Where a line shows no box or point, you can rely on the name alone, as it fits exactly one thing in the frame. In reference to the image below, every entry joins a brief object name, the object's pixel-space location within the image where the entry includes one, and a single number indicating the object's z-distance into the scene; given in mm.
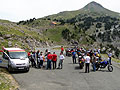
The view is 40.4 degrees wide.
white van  15273
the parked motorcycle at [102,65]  17428
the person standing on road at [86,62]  16469
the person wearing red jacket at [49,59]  17828
